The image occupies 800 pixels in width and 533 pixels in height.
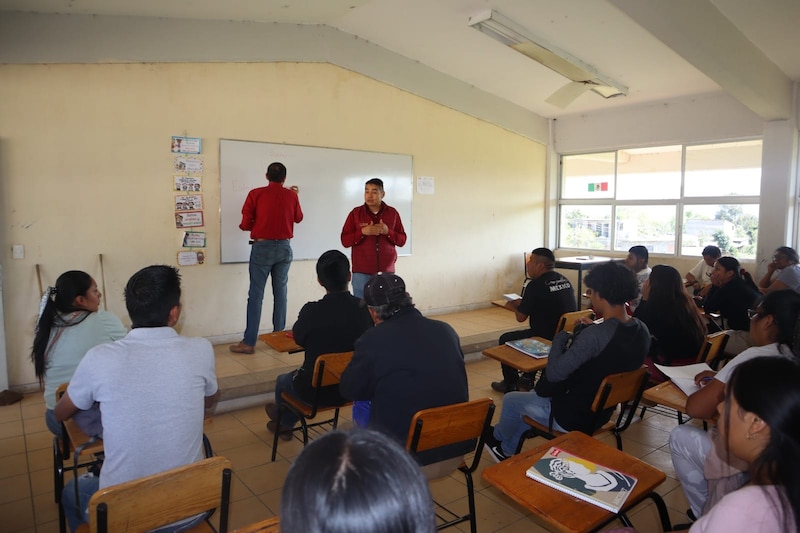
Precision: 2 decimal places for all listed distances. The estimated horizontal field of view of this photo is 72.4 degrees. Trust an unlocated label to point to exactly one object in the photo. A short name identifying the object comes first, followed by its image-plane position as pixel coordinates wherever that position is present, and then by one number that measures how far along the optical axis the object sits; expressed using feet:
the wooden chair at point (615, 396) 7.75
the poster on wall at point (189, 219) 16.61
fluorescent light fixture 16.47
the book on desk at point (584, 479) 4.92
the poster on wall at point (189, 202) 16.57
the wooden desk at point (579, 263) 23.70
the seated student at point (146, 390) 5.29
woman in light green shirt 7.79
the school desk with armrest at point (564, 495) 4.68
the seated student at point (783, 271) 15.79
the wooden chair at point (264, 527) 4.09
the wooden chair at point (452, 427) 6.29
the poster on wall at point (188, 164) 16.38
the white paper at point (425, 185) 22.45
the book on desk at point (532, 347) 10.04
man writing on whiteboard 15.90
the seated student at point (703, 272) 18.68
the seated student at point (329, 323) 9.37
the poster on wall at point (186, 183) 16.47
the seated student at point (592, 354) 7.91
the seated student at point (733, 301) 13.38
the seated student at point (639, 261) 17.48
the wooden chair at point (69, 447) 6.74
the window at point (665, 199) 22.09
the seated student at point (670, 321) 11.03
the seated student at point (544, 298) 12.62
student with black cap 6.68
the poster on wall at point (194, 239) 16.80
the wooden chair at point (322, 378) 8.82
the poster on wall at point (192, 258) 16.78
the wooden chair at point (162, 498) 4.39
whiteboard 17.49
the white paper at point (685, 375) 7.83
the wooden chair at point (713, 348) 10.53
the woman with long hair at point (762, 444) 3.69
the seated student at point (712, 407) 6.40
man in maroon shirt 15.03
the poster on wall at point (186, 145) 16.33
